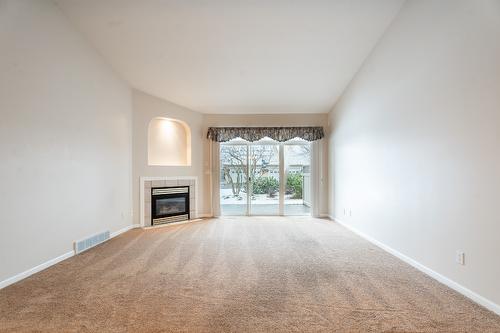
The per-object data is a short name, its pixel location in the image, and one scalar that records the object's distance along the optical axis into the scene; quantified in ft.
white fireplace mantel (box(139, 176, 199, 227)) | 16.78
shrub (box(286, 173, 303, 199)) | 20.89
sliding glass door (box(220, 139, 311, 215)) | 20.77
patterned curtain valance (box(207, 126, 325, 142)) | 19.80
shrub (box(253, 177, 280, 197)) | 20.90
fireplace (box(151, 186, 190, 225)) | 17.47
